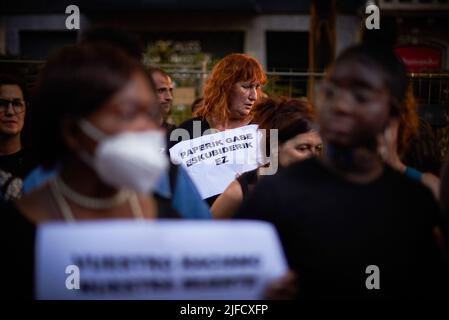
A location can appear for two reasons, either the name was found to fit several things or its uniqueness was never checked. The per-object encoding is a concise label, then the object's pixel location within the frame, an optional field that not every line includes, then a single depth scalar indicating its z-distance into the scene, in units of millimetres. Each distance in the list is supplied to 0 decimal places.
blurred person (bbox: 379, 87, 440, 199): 2500
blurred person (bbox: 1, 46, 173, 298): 1779
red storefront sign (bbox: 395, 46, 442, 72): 13591
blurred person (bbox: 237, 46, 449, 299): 1889
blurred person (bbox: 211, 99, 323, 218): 2938
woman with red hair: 4289
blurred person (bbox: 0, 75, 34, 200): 3109
